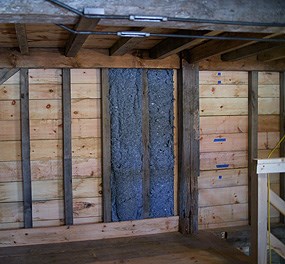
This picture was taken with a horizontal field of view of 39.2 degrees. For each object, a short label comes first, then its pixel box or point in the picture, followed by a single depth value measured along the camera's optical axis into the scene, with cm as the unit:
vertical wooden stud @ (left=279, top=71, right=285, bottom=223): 423
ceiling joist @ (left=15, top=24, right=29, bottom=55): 245
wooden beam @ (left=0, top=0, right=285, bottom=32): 171
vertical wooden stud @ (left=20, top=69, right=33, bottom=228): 353
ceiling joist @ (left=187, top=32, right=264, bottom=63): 277
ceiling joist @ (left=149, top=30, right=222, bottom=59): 264
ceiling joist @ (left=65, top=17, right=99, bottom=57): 196
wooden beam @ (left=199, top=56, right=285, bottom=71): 393
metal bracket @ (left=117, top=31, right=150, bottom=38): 195
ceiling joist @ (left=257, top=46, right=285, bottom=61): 354
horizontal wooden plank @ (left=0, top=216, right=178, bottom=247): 355
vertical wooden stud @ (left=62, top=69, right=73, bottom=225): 360
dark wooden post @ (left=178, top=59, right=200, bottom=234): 381
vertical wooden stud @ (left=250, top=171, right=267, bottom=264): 269
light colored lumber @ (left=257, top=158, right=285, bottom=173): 263
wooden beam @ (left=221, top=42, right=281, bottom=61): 314
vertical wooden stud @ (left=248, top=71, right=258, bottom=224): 411
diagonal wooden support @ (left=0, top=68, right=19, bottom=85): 347
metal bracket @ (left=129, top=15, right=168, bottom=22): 180
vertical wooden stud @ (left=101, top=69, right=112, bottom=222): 368
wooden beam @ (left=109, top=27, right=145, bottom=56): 296
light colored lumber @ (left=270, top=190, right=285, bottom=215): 275
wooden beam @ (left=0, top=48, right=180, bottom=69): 345
